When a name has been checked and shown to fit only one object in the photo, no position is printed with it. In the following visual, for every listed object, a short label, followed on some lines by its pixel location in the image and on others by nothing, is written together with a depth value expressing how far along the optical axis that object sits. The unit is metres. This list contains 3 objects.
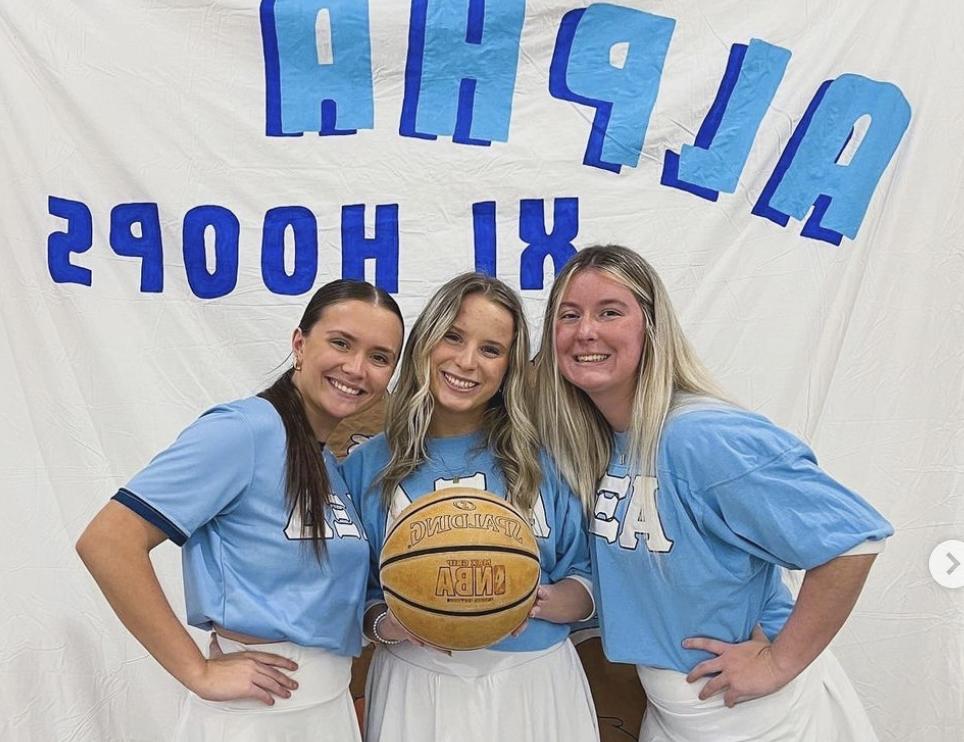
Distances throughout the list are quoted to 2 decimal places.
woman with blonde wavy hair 1.47
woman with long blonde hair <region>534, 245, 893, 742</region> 1.29
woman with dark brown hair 1.27
